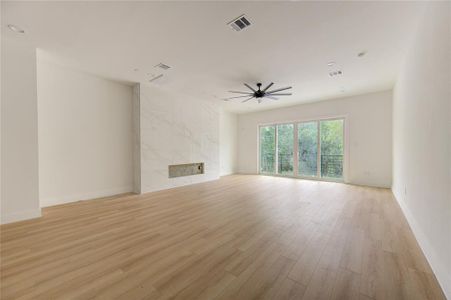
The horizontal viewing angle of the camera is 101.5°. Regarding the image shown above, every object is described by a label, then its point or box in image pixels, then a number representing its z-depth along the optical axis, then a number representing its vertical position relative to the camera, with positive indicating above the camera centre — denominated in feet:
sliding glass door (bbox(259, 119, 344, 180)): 20.98 -0.16
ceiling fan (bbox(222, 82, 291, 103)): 15.12 +4.65
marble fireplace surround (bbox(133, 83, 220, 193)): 16.52 +1.25
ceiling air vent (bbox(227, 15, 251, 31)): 7.90 +5.52
